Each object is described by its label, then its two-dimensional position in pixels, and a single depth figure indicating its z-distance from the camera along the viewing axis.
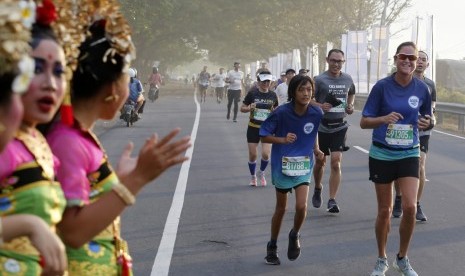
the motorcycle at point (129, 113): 26.42
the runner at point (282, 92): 20.50
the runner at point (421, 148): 10.83
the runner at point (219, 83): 47.41
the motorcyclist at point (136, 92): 24.71
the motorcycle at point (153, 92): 44.22
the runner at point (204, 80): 48.69
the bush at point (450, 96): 38.06
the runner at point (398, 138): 7.76
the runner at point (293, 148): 8.34
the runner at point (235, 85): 29.66
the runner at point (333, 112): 11.52
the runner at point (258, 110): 13.74
